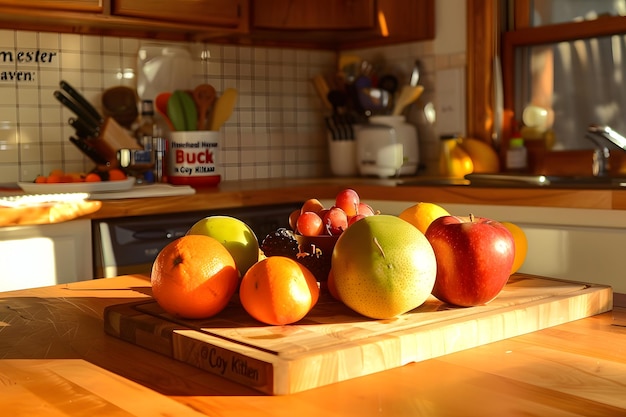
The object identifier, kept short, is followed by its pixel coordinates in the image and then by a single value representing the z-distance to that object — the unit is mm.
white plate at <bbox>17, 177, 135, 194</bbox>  2676
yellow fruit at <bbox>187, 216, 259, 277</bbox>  1116
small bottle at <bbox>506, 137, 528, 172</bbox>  3244
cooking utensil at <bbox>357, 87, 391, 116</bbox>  3533
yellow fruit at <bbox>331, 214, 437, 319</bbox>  928
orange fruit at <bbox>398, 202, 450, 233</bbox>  1195
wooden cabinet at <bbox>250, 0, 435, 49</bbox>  3379
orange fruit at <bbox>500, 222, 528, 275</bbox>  1247
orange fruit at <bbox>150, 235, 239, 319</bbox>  961
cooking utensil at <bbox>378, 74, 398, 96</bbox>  3637
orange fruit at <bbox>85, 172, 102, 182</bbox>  2768
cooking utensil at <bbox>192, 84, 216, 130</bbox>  3248
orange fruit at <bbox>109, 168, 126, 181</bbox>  2865
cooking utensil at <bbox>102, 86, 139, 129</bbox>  3293
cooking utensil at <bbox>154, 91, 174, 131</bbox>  3266
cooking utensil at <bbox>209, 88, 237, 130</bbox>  3289
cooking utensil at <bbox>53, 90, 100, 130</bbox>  3053
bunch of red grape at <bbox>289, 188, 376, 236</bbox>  1133
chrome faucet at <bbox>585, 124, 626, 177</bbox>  2877
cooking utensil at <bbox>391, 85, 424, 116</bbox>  3537
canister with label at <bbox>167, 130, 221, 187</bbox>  3209
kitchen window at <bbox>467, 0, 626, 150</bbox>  3115
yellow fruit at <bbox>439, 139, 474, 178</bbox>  3334
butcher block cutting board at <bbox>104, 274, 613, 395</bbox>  823
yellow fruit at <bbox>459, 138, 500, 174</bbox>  3299
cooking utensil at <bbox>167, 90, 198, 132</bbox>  3188
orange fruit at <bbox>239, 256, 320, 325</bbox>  921
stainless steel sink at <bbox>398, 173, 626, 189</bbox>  2655
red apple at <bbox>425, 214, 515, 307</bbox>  999
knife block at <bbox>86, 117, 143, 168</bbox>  3068
